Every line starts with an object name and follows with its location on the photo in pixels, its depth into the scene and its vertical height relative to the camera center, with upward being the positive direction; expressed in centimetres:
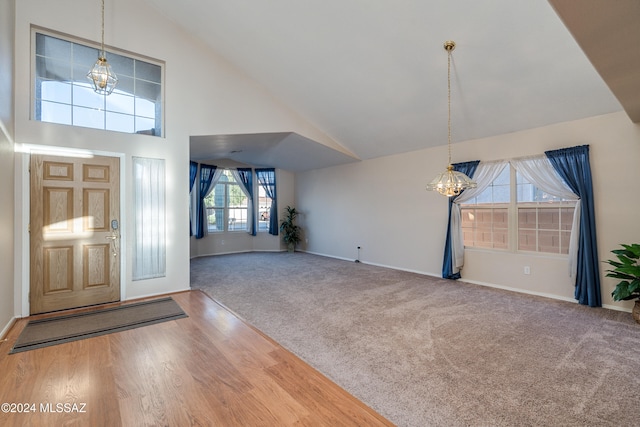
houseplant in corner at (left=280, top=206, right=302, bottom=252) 909 -56
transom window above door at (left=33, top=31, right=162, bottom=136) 364 +172
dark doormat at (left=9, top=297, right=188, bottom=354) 285 -127
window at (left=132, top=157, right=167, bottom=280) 416 -8
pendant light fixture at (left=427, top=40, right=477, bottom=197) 323 +37
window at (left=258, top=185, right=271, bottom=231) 935 +16
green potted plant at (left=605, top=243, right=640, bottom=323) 321 -74
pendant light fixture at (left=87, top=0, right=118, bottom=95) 280 +138
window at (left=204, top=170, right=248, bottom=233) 864 +25
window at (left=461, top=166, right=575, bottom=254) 428 -7
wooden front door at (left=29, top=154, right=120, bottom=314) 352 -24
